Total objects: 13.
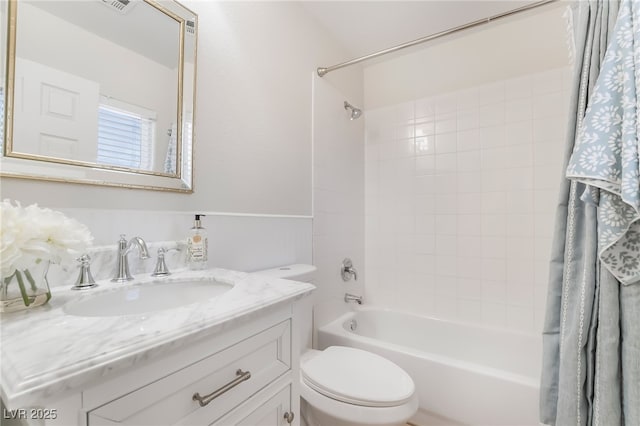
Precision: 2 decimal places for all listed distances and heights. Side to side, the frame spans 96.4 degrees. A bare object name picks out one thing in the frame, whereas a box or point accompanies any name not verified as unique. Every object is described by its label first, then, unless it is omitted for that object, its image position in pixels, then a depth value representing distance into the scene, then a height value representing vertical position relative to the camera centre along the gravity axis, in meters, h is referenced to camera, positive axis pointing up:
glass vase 0.55 -0.15
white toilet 1.04 -0.65
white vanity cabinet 0.44 -0.32
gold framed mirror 0.74 +0.38
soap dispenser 1.01 -0.11
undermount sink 0.72 -0.23
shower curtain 0.67 -0.06
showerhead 2.02 +0.76
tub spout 2.02 -0.56
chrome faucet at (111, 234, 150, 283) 0.85 -0.11
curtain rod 1.32 +0.96
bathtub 1.24 -0.77
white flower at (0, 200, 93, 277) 0.51 -0.04
